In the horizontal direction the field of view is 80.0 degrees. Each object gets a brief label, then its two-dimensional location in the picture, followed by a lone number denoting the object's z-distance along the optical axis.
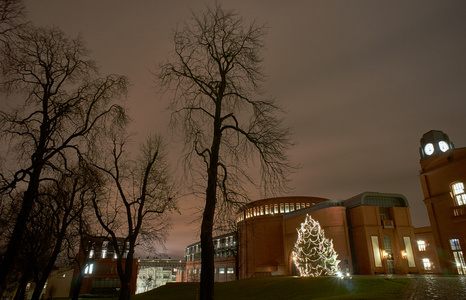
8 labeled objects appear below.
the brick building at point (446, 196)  25.91
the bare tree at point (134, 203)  16.94
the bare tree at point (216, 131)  9.36
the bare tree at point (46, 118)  9.61
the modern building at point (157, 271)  110.44
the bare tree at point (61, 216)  14.95
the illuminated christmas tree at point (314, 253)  30.86
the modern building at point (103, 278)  61.72
